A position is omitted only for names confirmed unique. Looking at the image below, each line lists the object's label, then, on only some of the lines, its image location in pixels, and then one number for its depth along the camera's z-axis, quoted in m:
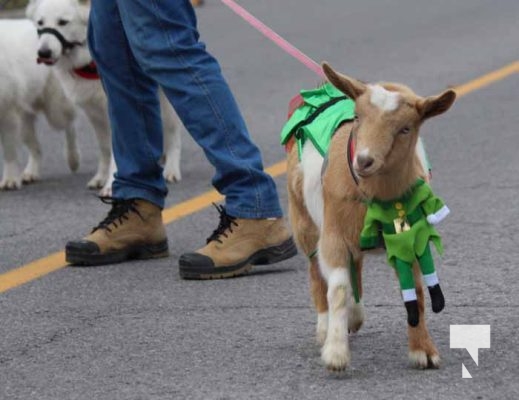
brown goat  8.17
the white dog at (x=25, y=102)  16.88
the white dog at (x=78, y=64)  16.36
